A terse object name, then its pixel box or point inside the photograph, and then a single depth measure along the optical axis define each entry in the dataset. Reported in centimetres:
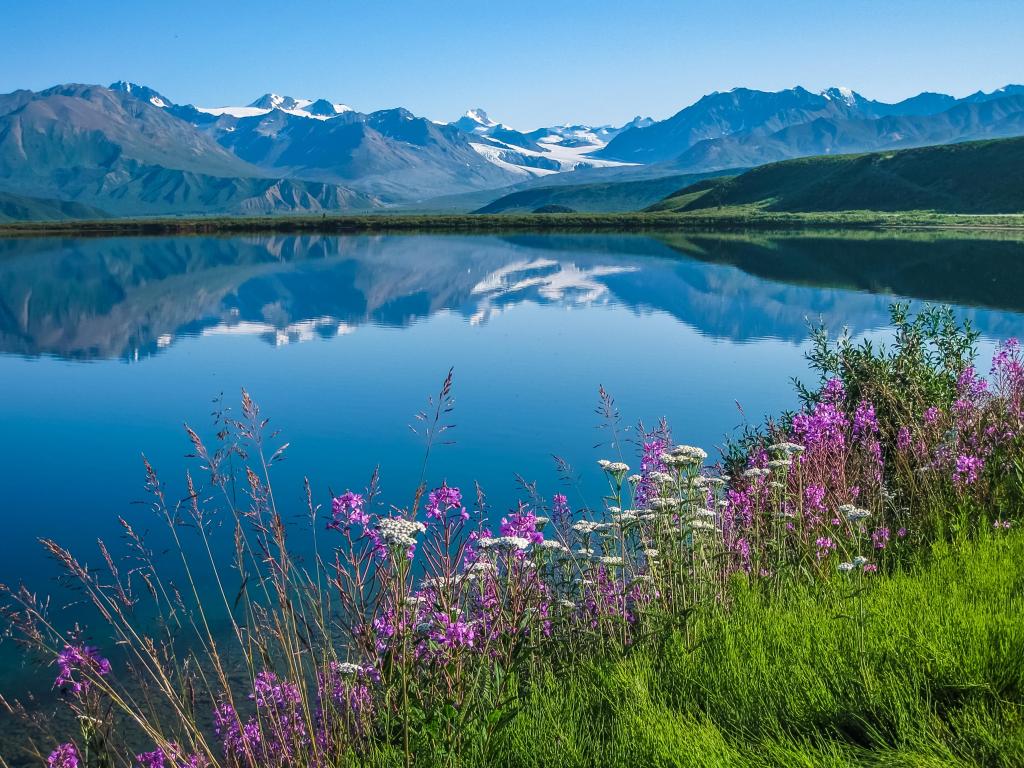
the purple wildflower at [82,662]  507
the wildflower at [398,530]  436
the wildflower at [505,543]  502
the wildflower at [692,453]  696
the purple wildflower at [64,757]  621
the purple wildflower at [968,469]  869
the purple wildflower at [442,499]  514
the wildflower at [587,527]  675
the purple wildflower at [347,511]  480
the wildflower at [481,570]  576
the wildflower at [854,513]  683
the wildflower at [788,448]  813
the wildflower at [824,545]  789
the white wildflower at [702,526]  664
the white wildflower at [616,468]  650
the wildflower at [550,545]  626
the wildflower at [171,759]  522
